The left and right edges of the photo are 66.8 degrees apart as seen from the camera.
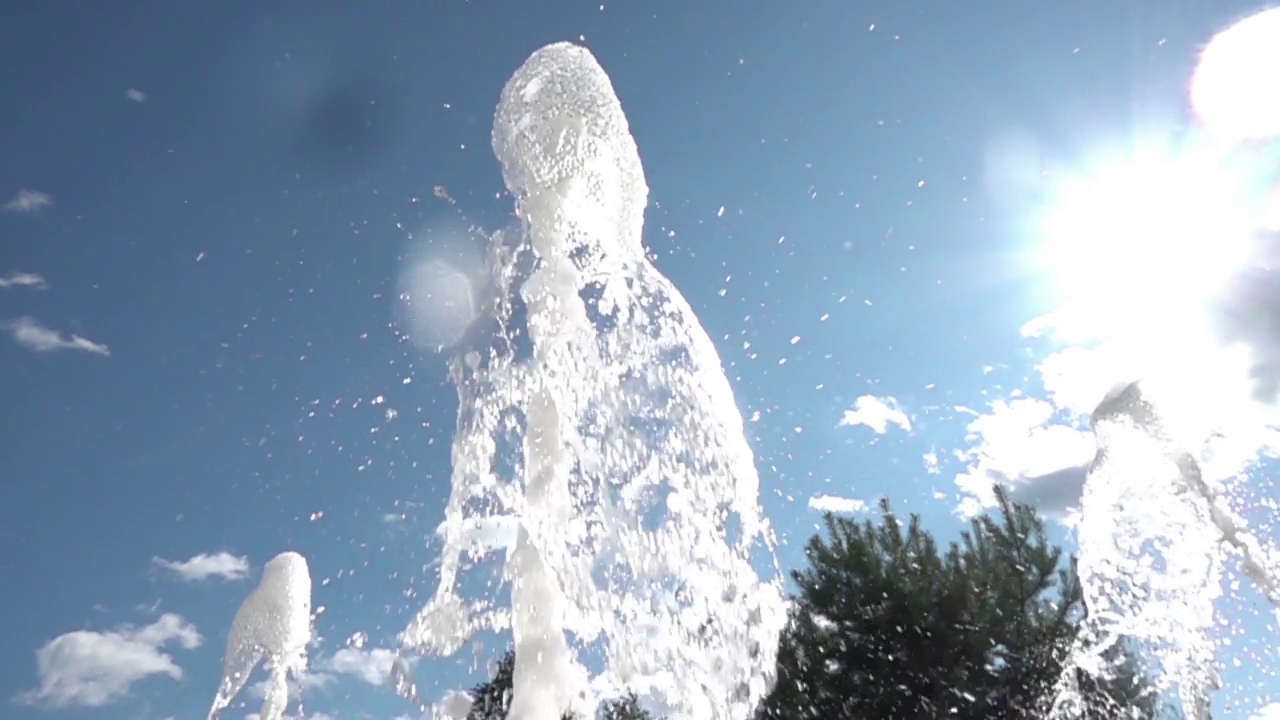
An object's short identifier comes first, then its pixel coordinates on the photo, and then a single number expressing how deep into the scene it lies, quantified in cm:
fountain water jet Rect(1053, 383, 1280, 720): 713
